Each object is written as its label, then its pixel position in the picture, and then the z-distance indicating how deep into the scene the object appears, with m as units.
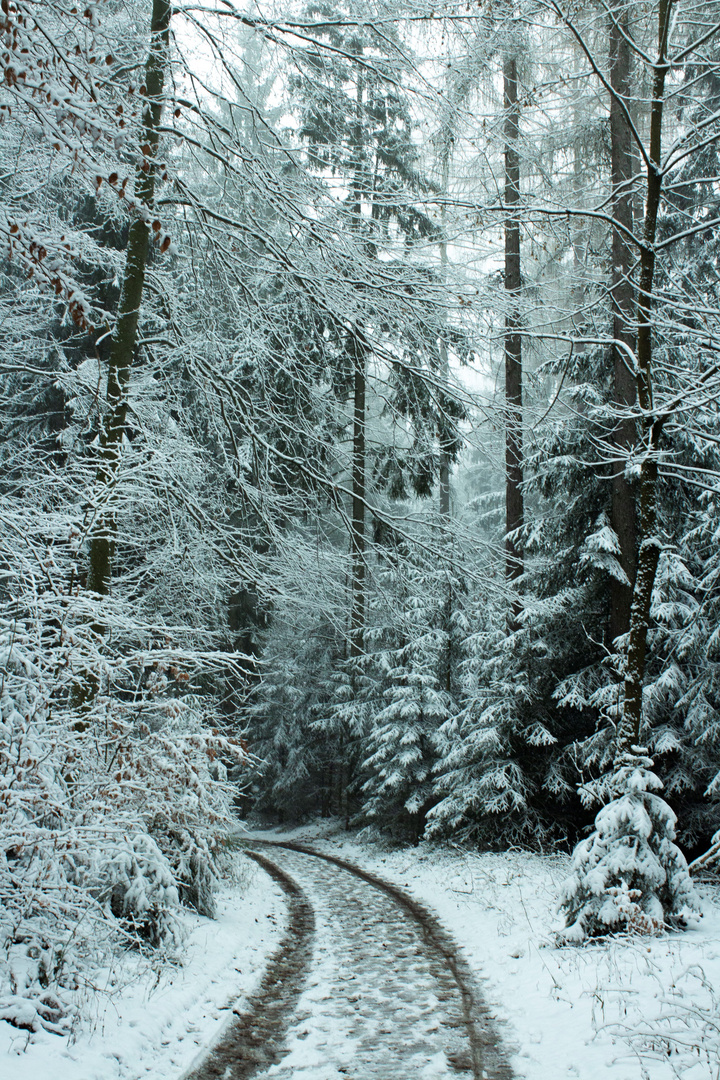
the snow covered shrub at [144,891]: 6.02
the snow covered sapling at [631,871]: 6.28
